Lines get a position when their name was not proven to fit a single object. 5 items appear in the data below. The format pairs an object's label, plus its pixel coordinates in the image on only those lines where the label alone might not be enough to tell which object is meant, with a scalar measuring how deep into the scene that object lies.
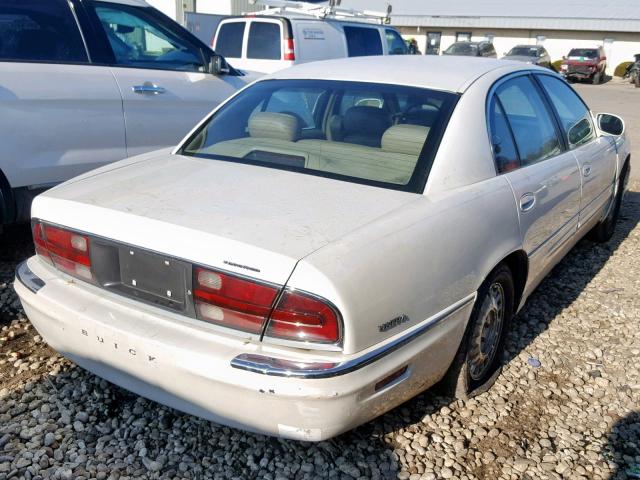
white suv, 3.95
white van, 10.29
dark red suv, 29.41
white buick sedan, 2.03
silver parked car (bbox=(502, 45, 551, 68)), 28.50
